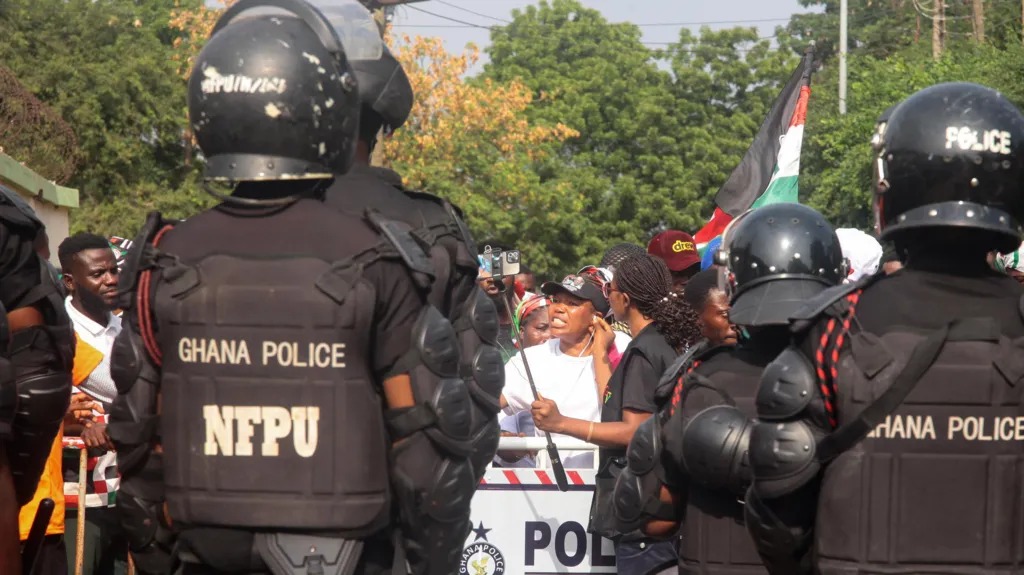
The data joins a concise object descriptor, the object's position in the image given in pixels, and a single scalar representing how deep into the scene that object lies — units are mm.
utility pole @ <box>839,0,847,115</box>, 45562
